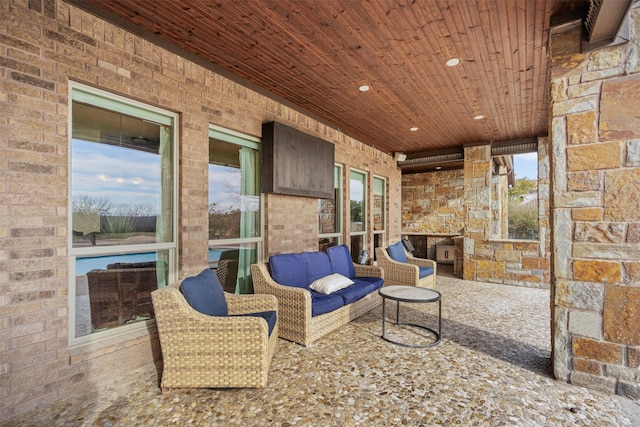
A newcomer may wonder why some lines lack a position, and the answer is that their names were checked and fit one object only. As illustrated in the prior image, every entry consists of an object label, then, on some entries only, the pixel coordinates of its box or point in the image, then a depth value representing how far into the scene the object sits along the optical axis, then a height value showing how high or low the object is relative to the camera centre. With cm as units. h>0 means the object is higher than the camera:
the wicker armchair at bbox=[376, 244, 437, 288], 493 -93
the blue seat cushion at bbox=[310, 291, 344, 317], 319 -92
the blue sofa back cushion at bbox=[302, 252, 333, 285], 384 -63
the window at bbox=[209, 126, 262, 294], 342 +10
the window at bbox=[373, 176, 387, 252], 680 +9
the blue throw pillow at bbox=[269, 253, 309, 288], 345 -61
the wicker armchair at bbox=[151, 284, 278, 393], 226 -95
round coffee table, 312 -83
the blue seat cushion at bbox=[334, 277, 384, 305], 359 -89
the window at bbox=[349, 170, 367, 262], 598 +8
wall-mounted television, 380 +71
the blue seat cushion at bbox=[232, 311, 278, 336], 262 -87
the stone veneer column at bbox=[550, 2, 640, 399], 224 +2
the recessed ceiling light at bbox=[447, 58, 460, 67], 315 +156
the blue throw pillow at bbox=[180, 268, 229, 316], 240 -62
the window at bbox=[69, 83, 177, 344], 240 +6
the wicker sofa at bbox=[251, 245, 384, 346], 311 -88
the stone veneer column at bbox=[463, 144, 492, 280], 634 +17
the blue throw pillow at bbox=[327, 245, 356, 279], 427 -63
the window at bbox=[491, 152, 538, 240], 656 +55
